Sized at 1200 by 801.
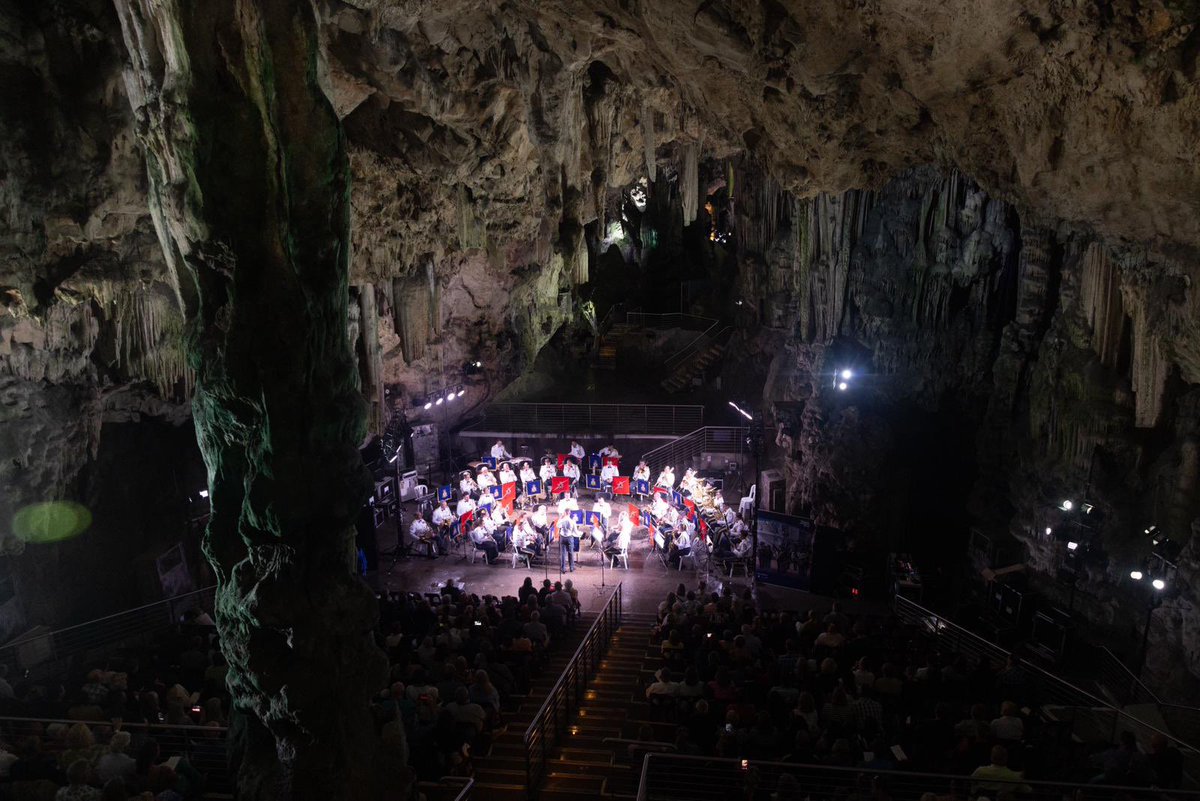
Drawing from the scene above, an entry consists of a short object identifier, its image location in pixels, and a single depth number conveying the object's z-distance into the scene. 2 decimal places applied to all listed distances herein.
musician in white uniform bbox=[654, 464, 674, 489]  16.67
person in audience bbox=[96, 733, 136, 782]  5.77
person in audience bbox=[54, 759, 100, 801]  5.34
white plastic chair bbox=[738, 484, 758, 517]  15.63
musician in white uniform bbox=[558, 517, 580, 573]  14.29
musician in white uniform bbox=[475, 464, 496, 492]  16.86
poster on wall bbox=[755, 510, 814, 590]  13.14
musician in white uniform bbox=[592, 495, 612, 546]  15.10
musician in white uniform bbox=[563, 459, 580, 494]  17.78
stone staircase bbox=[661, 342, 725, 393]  23.28
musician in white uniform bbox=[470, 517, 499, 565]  14.80
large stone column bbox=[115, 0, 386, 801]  4.87
